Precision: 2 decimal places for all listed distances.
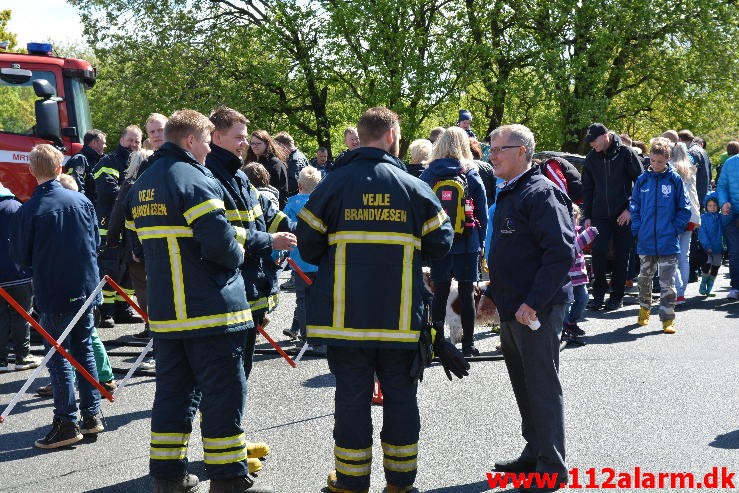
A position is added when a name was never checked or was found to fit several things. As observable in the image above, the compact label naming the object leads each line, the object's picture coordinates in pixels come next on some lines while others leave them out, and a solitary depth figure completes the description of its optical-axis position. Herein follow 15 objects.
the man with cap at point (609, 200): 10.40
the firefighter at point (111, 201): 9.14
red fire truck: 12.13
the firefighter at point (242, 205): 4.95
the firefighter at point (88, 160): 10.72
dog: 8.32
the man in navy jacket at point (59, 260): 6.05
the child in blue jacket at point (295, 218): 8.34
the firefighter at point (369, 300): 4.43
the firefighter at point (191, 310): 4.50
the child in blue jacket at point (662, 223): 9.20
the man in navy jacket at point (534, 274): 4.62
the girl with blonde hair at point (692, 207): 10.16
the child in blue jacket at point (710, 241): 11.52
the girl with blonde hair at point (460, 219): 7.59
